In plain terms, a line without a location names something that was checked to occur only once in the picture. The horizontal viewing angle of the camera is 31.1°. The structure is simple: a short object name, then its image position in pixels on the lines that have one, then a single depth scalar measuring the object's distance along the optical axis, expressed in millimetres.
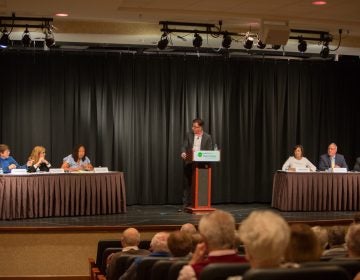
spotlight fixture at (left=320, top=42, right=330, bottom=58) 10945
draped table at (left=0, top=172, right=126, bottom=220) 9109
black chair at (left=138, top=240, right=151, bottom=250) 5699
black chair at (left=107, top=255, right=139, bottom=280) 4445
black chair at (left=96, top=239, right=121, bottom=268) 5804
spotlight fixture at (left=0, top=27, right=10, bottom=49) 9891
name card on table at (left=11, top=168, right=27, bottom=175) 9211
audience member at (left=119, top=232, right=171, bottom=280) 4188
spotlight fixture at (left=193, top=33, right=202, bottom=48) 10164
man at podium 10211
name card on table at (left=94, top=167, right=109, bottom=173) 9820
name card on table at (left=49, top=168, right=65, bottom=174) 9500
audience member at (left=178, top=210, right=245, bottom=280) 3041
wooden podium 9648
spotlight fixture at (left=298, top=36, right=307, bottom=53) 10734
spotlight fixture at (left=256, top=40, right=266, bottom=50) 10235
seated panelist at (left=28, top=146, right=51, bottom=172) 9891
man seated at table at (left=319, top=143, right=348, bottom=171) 11008
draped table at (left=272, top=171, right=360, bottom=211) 10492
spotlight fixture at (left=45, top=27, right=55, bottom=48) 9938
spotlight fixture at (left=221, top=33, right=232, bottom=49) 10258
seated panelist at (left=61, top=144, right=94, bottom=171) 10155
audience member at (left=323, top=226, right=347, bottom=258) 4535
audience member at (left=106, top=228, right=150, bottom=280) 4723
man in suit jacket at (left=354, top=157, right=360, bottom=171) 11148
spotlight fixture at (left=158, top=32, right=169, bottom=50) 10115
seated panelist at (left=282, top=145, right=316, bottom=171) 10756
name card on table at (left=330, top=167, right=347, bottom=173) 10625
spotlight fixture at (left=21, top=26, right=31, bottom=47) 10016
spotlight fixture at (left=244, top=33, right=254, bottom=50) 10459
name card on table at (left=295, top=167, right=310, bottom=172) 10516
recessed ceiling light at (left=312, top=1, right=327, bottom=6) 7891
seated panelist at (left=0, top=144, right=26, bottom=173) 9634
